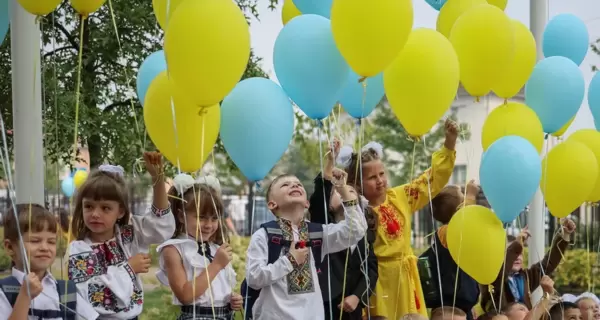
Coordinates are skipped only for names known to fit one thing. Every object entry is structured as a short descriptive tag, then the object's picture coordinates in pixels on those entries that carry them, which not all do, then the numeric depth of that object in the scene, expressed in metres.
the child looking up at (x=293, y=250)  3.84
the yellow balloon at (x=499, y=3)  4.67
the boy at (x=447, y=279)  4.70
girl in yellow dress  4.40
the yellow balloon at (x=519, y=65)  4.19
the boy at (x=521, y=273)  4.77
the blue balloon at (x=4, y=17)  3.17
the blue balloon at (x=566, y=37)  4.97
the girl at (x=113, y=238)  3.39
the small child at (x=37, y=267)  3.07
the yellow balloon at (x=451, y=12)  4.43
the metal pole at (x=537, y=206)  5.98
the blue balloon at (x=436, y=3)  4.80
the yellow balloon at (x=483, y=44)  3.86
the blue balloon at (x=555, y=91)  4.52
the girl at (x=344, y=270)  4.17
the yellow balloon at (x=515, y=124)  4.35
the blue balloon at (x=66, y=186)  8.80
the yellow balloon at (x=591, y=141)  4.79
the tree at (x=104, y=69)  5.82
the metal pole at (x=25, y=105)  4.03
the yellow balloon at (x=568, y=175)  4.46
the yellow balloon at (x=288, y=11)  4.44
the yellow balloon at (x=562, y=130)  4.86
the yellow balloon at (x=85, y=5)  3.17
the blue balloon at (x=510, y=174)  4.02
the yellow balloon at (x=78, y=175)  5.96
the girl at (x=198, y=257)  3.68
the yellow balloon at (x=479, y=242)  4.03
